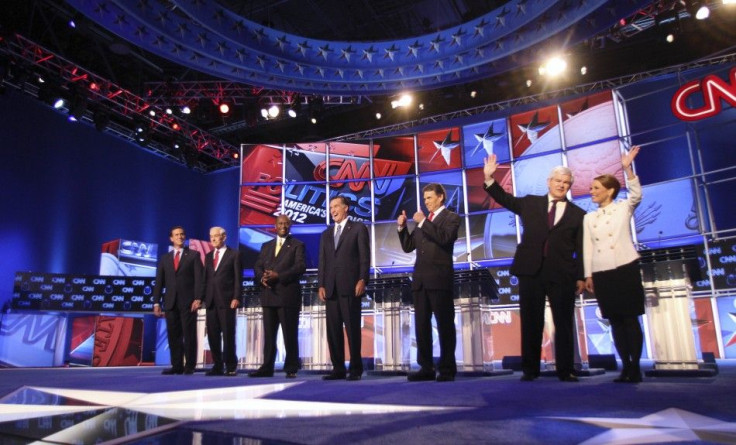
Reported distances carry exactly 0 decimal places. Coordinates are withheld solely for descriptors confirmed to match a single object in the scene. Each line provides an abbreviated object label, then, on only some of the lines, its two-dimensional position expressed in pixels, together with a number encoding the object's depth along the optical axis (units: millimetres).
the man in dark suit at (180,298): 5285
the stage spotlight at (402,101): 11156
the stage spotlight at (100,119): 11500
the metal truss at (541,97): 9625
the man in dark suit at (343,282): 4141
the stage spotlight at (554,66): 9759
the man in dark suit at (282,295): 4531
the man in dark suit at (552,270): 3348
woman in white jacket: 3242
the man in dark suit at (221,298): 4844
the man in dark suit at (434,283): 3699
